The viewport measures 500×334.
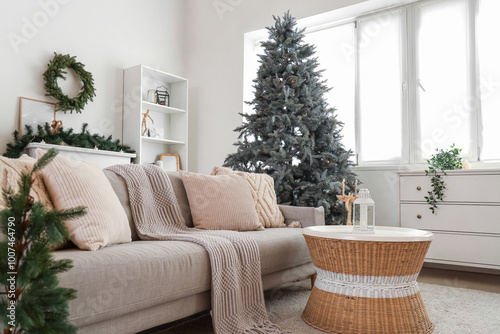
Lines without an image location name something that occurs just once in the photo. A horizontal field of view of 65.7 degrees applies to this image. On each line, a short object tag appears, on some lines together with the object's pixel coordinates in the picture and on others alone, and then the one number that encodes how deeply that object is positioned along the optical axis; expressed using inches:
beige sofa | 47.3
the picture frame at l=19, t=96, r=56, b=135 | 140.1
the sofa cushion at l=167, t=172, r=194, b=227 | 91.4
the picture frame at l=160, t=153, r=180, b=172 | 192.3
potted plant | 120.9
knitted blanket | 66.1
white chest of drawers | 112.5
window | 136.9
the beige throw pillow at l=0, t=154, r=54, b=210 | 57.7
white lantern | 76.2
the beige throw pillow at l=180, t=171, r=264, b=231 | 88.7
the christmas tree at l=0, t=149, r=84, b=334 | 23.8
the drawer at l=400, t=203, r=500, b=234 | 112.8
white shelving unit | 171.5
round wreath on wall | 145.6
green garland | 134.0
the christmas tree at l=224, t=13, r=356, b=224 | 133.1
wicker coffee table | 67.1
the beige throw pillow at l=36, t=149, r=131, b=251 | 58.8
